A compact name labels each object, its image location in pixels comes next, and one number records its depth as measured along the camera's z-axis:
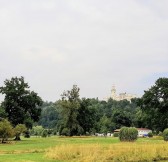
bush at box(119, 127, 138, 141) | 56.62
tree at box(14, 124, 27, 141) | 70.12
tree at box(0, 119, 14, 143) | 62.74
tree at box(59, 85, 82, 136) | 95.50
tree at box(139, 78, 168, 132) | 90.50
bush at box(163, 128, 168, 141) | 57.16
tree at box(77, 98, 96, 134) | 107.25
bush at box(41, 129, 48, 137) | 111.82
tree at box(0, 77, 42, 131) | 83.44
